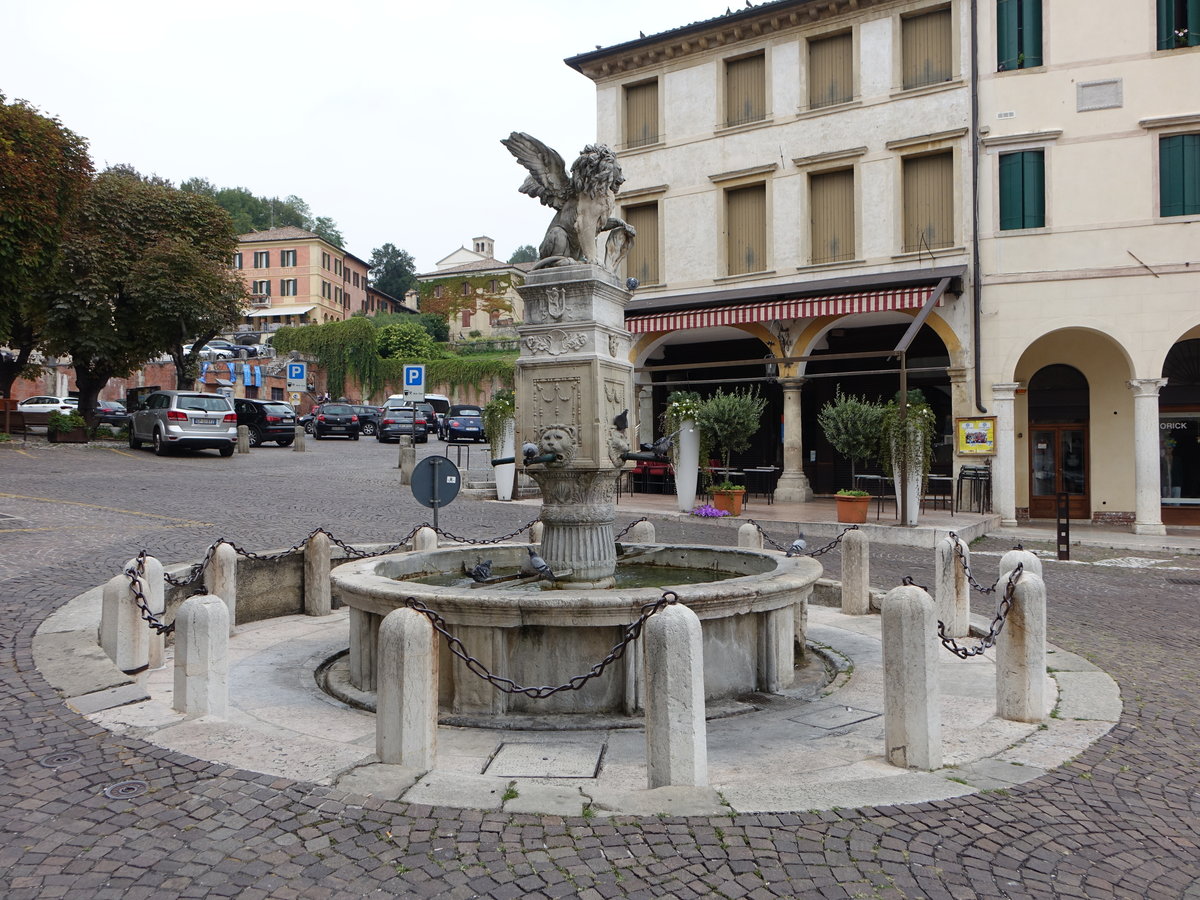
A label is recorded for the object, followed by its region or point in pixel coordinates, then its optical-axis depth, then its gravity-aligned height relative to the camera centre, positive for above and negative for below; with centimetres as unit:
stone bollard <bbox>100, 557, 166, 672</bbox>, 576 -118
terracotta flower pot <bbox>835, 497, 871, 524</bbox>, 1473 -100
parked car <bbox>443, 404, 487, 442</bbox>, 3506 +104
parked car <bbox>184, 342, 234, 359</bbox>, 4626 +579
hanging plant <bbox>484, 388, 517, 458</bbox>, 1802 +76
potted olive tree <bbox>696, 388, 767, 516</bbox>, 1603 +53
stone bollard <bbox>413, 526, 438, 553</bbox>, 855 -86
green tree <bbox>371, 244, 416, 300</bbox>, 9275 +2005
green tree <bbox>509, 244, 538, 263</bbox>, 10091 +2404
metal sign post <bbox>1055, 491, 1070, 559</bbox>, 1277 -112
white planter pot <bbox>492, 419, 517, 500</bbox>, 1806 -43
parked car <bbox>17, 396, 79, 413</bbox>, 3941 +236
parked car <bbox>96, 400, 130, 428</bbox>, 3121 +177
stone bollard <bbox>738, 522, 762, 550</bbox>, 888 -88
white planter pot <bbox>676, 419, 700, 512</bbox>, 1653 -15
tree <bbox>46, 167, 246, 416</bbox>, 2648 +536
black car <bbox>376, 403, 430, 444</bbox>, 3436 +114
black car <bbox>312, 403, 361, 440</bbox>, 3634 +131
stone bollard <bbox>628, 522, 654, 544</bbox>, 932 -88
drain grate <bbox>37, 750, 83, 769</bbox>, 413 -148
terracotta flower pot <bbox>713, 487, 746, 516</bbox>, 1611 -90
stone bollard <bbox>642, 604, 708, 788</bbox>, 374 -110
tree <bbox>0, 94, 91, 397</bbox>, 2091 +672
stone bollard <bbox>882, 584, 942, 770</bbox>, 407 -110
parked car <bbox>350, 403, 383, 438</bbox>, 4053 +170
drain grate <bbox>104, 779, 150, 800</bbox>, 379 -150
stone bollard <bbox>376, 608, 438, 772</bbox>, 396 -111
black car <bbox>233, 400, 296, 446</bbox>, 3048 +118
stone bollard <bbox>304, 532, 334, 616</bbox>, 817 -116
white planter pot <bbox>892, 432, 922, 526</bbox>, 1414 -57
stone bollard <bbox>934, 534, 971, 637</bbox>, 735 -121
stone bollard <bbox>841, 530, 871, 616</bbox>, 807 -117
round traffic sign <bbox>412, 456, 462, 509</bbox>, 828 -27
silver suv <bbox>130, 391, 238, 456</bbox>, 2327 +89
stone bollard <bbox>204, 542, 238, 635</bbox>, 727 -104
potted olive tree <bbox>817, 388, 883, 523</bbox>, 1477 +29
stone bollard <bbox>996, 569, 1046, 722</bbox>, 491 -120
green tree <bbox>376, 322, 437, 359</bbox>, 5403 +702
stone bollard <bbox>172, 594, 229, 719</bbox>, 470 -112
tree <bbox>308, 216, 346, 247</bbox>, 8842 +2361
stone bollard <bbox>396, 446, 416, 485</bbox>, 2012 -18
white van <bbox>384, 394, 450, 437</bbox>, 4397 +259
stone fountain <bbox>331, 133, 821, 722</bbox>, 513 -85
